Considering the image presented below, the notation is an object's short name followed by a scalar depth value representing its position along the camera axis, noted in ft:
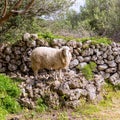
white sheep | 26.12
